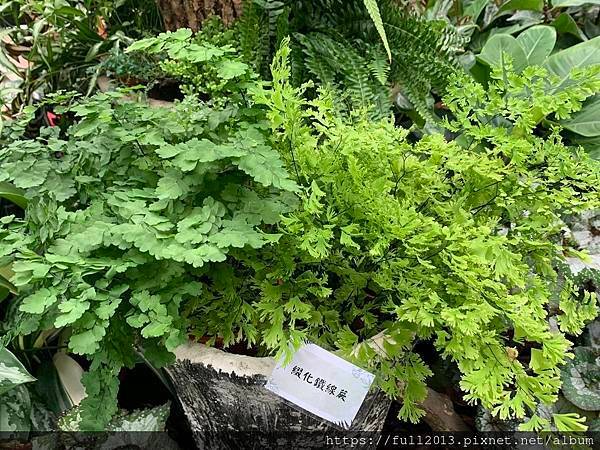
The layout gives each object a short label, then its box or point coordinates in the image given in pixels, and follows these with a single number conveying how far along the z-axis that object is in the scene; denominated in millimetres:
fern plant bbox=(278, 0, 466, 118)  1178
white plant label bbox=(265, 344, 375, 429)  824
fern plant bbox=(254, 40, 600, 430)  772
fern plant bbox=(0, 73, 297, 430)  712
